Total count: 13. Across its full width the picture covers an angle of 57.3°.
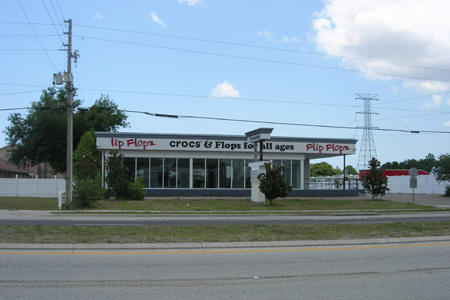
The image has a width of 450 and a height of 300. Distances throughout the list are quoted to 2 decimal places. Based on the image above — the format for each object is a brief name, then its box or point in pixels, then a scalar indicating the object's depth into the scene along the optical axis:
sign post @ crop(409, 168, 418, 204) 28.64
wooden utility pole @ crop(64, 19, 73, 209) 22.44
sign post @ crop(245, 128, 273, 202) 28.38
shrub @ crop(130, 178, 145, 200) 29.44
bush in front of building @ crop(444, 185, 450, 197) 39.36
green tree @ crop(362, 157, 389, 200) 32.59
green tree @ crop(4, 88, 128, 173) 44.28
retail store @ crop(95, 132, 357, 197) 33.44
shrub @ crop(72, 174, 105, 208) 23.23
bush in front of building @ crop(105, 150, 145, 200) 29.08
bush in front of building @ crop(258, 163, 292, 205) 27.00
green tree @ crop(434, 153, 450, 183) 40.50
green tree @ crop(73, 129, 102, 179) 34.41
